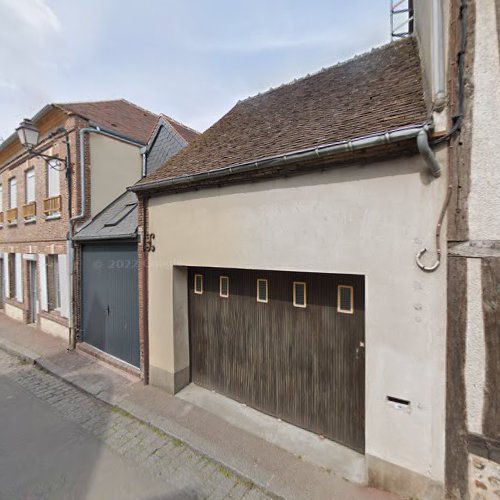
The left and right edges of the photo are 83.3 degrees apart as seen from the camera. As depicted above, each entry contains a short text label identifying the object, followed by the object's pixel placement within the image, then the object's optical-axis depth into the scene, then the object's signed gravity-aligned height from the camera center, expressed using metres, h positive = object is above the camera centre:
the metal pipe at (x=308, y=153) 2.59 +1.01
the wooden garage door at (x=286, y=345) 3.50 -1.45
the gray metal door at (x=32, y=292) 9.10 -1.41
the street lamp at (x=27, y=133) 6.63 +2.76
